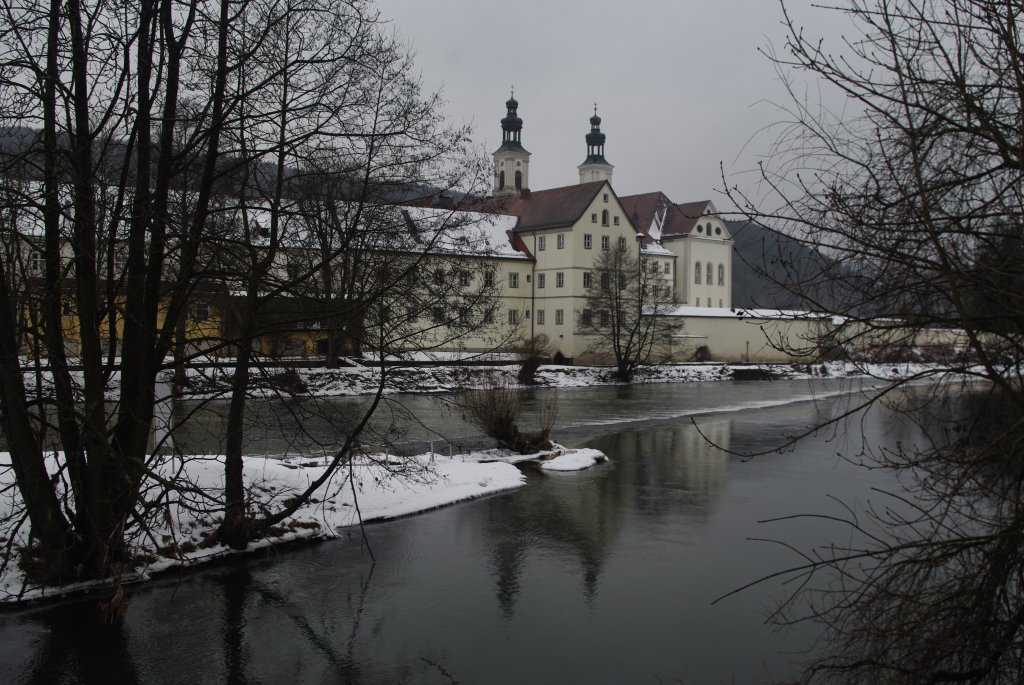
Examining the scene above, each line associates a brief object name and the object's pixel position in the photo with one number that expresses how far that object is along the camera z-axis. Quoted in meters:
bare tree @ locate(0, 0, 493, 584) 9.38
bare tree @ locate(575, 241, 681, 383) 49.81
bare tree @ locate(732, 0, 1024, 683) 4.93
